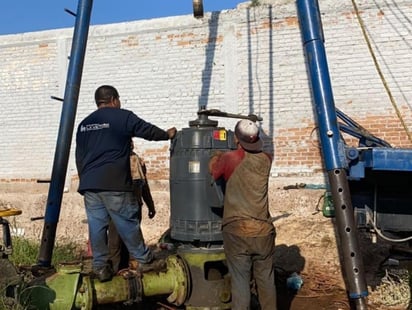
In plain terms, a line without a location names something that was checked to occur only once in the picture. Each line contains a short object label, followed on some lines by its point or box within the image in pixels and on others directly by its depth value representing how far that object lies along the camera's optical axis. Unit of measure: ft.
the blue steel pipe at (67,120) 21.79
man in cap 15.74
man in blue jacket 16.34
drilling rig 15.45
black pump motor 16.74
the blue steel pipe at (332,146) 15.81
